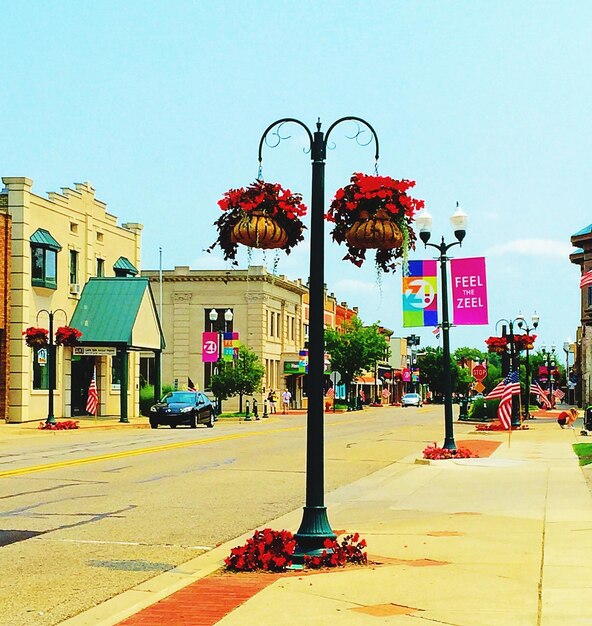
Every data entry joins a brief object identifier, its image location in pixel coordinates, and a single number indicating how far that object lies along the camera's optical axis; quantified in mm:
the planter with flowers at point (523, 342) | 44938
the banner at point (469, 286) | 25578
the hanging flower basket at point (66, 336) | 38312
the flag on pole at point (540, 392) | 46625
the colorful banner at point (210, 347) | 54281
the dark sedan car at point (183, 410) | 41656
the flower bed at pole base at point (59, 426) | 37656
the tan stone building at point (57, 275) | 42062
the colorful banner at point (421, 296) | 24562
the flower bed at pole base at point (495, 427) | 40112
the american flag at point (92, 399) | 42531
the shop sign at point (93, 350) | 45844
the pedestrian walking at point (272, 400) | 70500
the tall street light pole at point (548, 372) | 71875
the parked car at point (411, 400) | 103606
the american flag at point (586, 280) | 34406
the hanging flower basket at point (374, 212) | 10125
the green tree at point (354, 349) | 81688
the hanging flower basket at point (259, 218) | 10359
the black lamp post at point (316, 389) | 9781
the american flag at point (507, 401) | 30348
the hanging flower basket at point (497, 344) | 43500
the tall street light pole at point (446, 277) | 23516
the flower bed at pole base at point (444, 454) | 24167
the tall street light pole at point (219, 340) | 51031
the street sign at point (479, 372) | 53500
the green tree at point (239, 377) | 57656
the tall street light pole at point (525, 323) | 46781
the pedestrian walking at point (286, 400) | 74438
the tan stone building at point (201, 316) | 71875
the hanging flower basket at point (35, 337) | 37128
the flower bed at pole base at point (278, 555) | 9414
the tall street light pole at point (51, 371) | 37116
